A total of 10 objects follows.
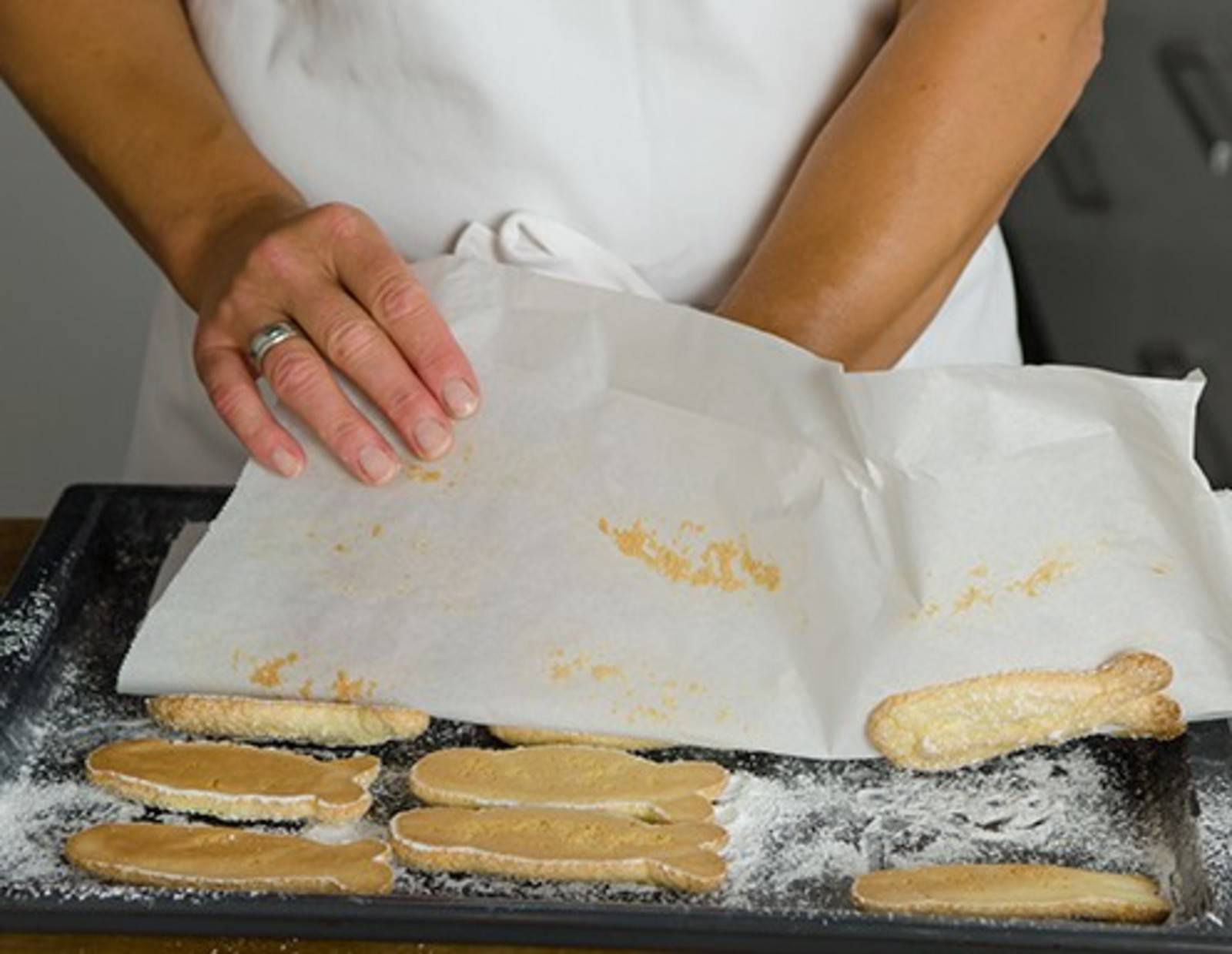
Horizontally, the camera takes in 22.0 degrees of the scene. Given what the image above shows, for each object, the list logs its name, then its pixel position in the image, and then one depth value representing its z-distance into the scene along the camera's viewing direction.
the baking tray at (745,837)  0.99
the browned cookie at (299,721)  1.12
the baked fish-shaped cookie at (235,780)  1.08
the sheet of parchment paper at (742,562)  1.12
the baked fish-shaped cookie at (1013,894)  1.02
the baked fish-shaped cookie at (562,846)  1.03
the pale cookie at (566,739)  1.11
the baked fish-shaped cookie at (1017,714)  1.10
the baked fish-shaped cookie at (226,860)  1.03
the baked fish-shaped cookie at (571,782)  1.08
